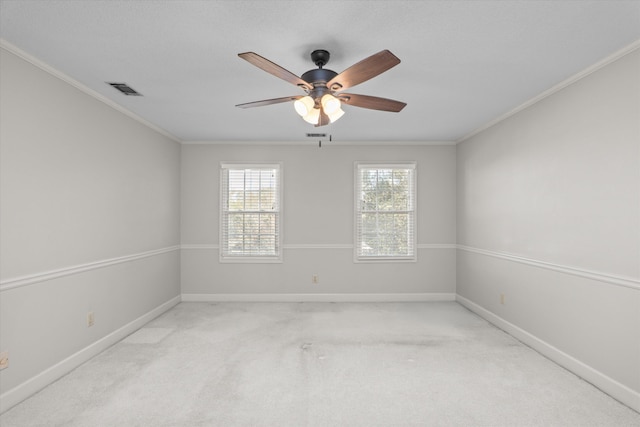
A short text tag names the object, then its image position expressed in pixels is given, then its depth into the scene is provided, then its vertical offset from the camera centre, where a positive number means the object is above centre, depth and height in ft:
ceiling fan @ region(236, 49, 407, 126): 6.23 +2.82
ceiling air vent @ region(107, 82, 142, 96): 9.99 +3.91
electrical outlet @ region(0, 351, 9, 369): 7.55 -3.26
